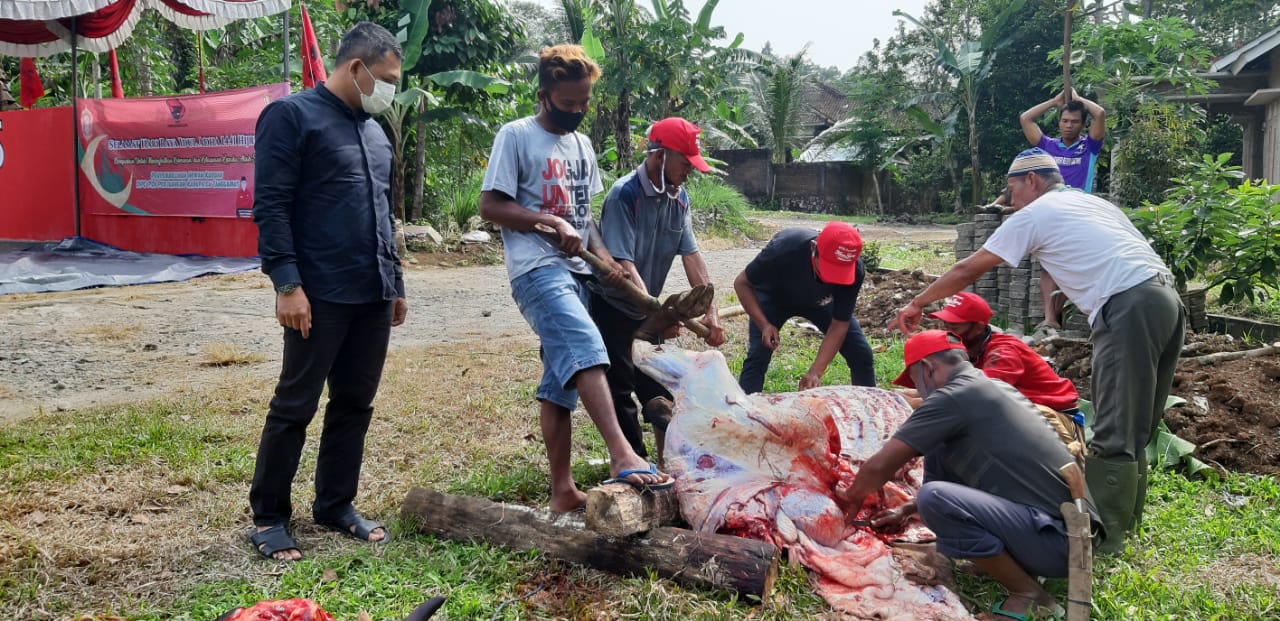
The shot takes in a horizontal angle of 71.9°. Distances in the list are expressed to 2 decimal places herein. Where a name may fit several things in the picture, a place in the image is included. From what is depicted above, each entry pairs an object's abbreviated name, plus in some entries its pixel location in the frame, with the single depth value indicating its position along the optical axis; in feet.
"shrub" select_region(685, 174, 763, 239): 61.26
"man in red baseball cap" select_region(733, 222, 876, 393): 14.78
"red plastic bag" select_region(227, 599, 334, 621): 7.42
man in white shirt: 12.00
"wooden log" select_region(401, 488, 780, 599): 9.89
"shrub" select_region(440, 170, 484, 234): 48.88
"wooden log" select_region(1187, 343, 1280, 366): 19.86
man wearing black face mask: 11.21
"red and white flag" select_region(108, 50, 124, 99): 40.96
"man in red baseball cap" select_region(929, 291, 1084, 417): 12.92
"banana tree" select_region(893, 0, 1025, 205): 75.15
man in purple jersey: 23.71
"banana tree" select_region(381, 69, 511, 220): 44.38
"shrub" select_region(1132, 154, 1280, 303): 21.93
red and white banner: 35.88
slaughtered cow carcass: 10.28
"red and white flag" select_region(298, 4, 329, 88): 36.63
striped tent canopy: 32.78
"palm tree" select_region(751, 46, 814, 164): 99.81
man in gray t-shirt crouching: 9.73
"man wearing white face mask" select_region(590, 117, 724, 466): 13.12
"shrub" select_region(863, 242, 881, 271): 36.55
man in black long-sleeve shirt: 10.78
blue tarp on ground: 31.35
